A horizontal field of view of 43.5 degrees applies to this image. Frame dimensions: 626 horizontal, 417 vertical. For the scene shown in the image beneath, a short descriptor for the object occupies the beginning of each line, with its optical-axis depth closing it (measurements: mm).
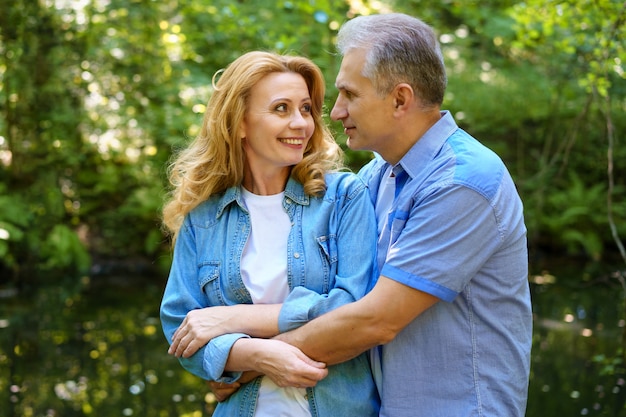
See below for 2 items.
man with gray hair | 2143
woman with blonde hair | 2328
